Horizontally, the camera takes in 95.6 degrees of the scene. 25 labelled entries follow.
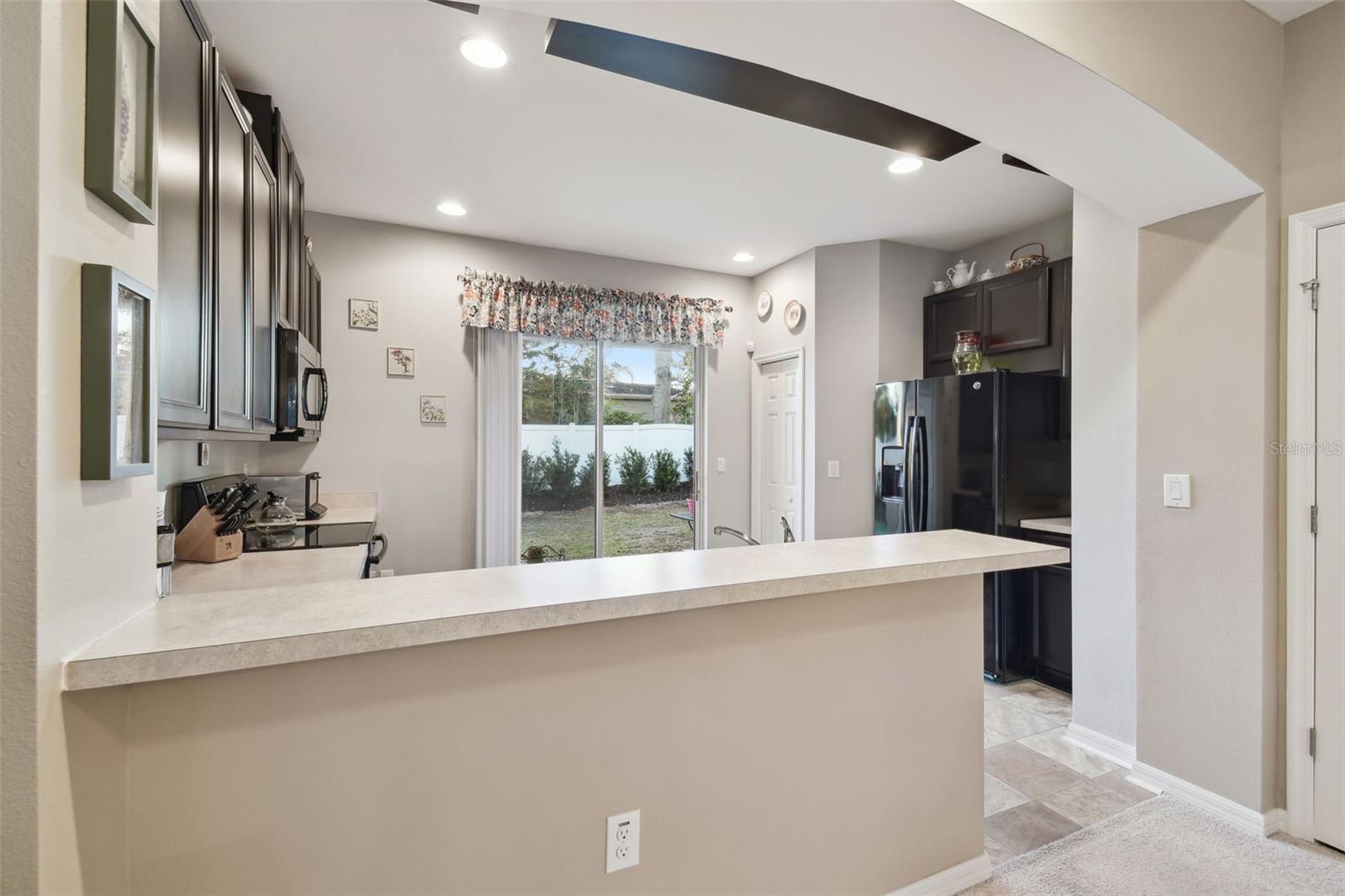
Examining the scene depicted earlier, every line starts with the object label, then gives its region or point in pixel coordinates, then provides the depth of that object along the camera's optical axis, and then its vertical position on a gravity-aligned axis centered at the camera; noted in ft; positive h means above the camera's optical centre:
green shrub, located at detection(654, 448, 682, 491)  16.02 -0.70
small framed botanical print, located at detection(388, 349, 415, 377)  12.93 +1.77
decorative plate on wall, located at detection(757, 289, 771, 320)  16.07 +3.76
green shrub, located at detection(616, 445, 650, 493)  15.69 -0.60
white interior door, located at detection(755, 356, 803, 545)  15.02 -0.05
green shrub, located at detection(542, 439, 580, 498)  14.76 -0.61
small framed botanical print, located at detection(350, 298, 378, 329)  12.60 +2.73
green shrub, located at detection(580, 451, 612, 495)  15.19 -0.79
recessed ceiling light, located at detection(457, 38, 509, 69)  6.89 +4.54
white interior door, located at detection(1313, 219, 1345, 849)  6.24 -1.00
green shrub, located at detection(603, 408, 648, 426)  15.49 +0.73
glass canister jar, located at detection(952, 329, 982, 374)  12.57 +1.96
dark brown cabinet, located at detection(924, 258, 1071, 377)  11.48 +2.63
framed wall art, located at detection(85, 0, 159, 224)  2.59 +1.52
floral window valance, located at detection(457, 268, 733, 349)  13.50 +3.21
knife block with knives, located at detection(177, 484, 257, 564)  7.21 -1.09
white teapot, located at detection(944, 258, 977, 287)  13.43 +3.81
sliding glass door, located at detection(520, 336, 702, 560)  14.61 -0.06
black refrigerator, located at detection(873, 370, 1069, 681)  11.13 -0.35
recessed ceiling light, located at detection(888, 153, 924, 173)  9.75 +4.60
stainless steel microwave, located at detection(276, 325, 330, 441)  7.48 +0.84
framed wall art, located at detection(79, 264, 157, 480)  2.57 +0.31
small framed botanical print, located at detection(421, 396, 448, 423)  13.23 +0.81
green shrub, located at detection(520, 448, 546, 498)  14.43 -0.70
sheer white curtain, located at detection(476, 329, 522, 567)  13.64 -0.01
